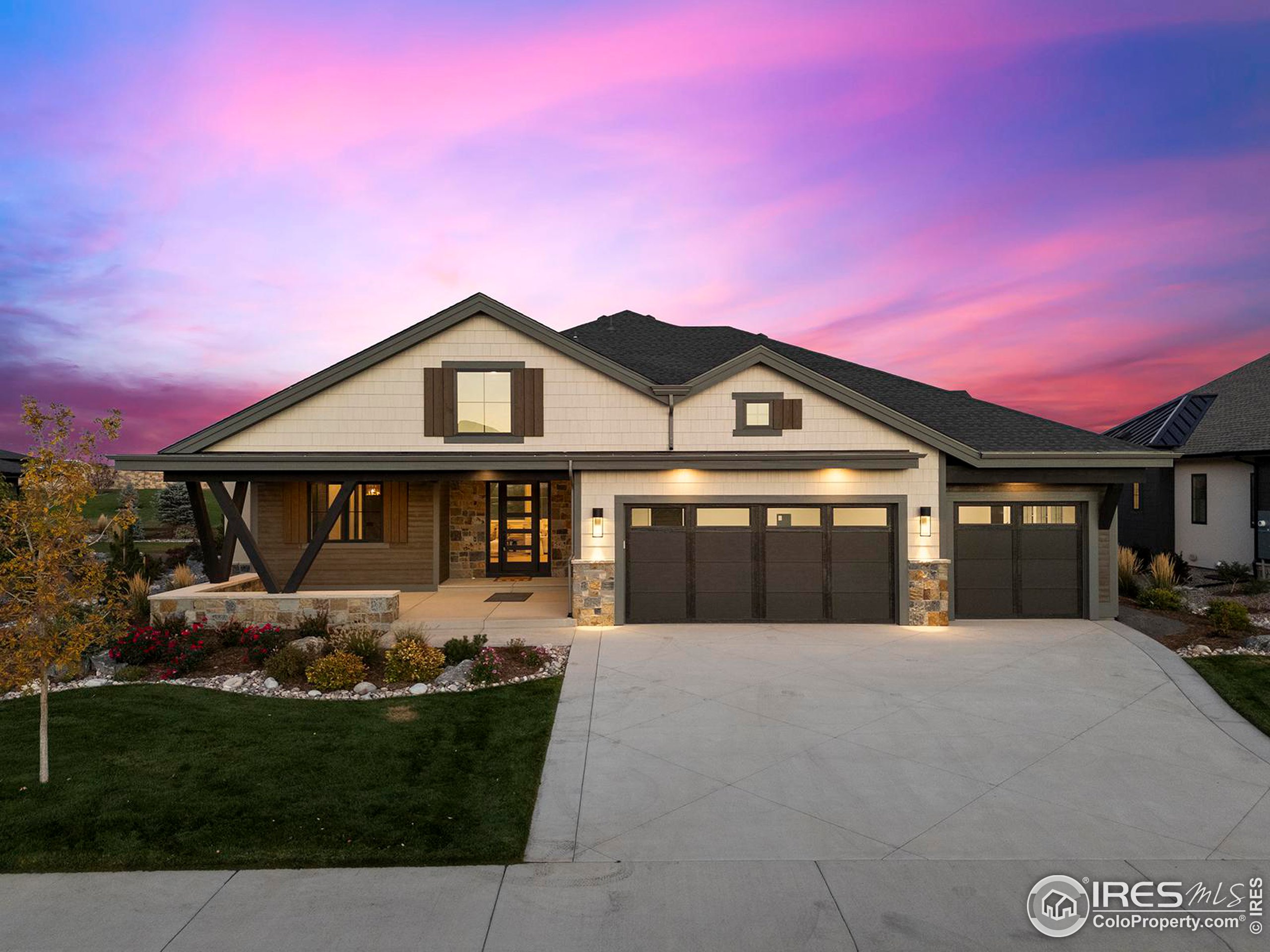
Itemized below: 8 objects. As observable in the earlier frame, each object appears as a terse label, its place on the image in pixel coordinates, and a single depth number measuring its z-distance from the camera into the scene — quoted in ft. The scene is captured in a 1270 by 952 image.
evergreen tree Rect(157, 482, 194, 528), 116.78
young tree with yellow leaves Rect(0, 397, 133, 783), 18.03
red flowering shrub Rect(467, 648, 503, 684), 28.48
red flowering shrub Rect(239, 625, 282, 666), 30.96
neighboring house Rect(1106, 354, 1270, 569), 57.31
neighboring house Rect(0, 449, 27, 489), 74.43
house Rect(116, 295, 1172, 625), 40.42
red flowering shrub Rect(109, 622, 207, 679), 30.53
